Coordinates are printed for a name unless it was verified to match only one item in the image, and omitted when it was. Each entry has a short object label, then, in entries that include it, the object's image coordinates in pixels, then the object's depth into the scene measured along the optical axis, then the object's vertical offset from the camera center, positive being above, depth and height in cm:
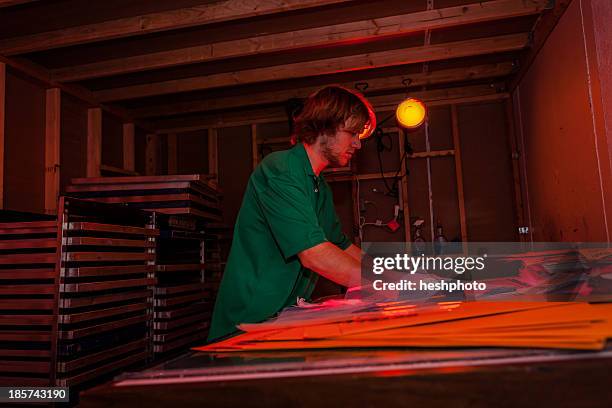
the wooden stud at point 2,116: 349 +119
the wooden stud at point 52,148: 412 +110
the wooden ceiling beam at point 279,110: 509 +174
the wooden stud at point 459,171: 504 +88
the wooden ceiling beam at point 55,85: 375 +170
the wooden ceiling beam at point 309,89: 455 +176
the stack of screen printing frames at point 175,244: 366 +18
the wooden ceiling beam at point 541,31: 318 +165
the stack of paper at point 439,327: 42 -8
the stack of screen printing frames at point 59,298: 257 -16
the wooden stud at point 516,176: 479 +75
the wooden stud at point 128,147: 535 +140
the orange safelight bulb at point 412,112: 453 +138
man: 116 +10
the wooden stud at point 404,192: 516 +69
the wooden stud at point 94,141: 467 +130
